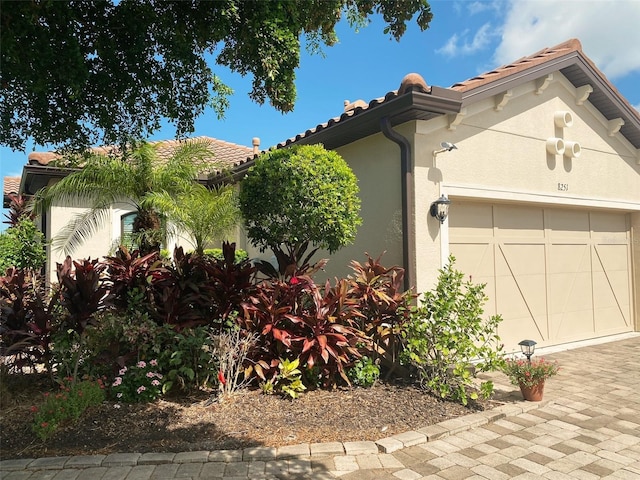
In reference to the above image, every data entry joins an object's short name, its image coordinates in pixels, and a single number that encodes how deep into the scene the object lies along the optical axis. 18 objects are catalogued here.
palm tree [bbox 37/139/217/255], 6.97
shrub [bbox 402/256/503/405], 5.06
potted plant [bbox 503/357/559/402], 5.13
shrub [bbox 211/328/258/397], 4.92
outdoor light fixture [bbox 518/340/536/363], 5.38
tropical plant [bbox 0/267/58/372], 5.13
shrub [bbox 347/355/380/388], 5.36
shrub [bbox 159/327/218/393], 4.92
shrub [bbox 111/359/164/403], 4.77
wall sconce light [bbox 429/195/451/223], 6.18
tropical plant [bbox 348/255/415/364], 5.58
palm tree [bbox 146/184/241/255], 6.91
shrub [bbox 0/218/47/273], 10.85
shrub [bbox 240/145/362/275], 5.45
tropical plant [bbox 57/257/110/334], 5.25
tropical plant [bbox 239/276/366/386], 5.15
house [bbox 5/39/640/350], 6.17
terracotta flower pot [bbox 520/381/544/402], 5.17
